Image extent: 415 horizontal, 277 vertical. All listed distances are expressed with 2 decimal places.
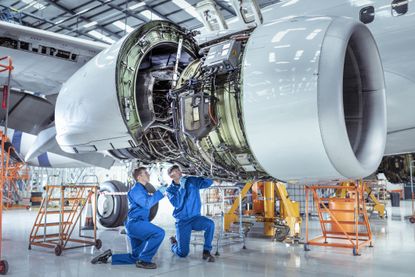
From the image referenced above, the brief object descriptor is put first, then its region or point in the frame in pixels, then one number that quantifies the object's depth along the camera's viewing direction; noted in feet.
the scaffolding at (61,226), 18.91
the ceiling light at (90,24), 49.57
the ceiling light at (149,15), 46.68
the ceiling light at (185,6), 43.83
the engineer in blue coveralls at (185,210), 17.92
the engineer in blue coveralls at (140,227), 15.97
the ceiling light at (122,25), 50.16
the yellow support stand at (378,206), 40.52
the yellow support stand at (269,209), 24.30
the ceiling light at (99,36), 53.45
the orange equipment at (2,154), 13.75
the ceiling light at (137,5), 43.82
